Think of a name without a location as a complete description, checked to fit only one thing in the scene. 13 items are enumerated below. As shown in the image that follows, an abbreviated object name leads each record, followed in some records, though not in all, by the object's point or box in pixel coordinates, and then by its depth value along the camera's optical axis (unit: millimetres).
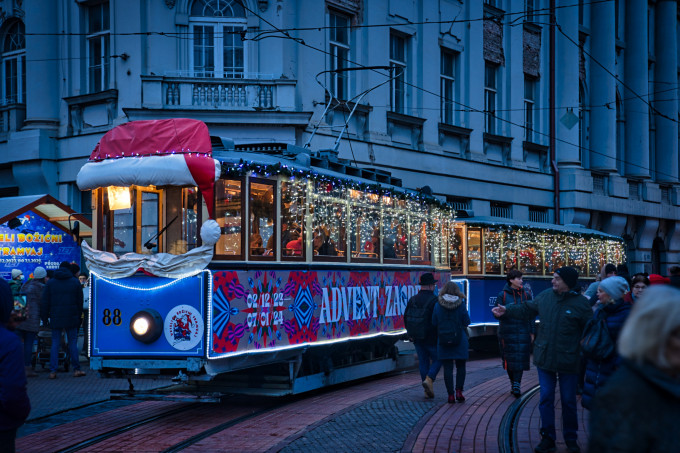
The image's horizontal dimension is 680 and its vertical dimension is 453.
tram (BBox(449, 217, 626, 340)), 18422
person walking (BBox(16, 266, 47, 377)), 13977
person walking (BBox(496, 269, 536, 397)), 11305
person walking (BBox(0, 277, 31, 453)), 4523
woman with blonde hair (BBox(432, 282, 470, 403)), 10719
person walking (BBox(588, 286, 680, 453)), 3066
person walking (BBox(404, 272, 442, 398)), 11289
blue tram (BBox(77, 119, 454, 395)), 9758
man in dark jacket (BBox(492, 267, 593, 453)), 7785
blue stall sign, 15609
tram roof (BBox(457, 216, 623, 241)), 19000
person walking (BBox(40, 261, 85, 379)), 13867
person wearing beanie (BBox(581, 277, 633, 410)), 6855
